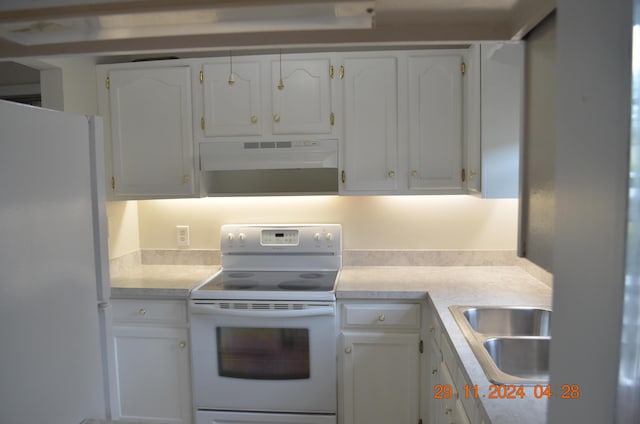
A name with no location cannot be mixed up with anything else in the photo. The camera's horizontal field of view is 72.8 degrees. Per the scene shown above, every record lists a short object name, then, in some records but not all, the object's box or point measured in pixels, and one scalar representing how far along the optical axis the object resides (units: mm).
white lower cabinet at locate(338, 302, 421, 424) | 2236
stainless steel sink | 1379
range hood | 2469
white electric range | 2244
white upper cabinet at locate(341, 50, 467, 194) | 2404
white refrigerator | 767
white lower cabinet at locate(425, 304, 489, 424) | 1312
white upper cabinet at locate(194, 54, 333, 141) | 2457
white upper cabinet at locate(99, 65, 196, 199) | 2547
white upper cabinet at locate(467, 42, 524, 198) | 2160
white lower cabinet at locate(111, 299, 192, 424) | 2369
